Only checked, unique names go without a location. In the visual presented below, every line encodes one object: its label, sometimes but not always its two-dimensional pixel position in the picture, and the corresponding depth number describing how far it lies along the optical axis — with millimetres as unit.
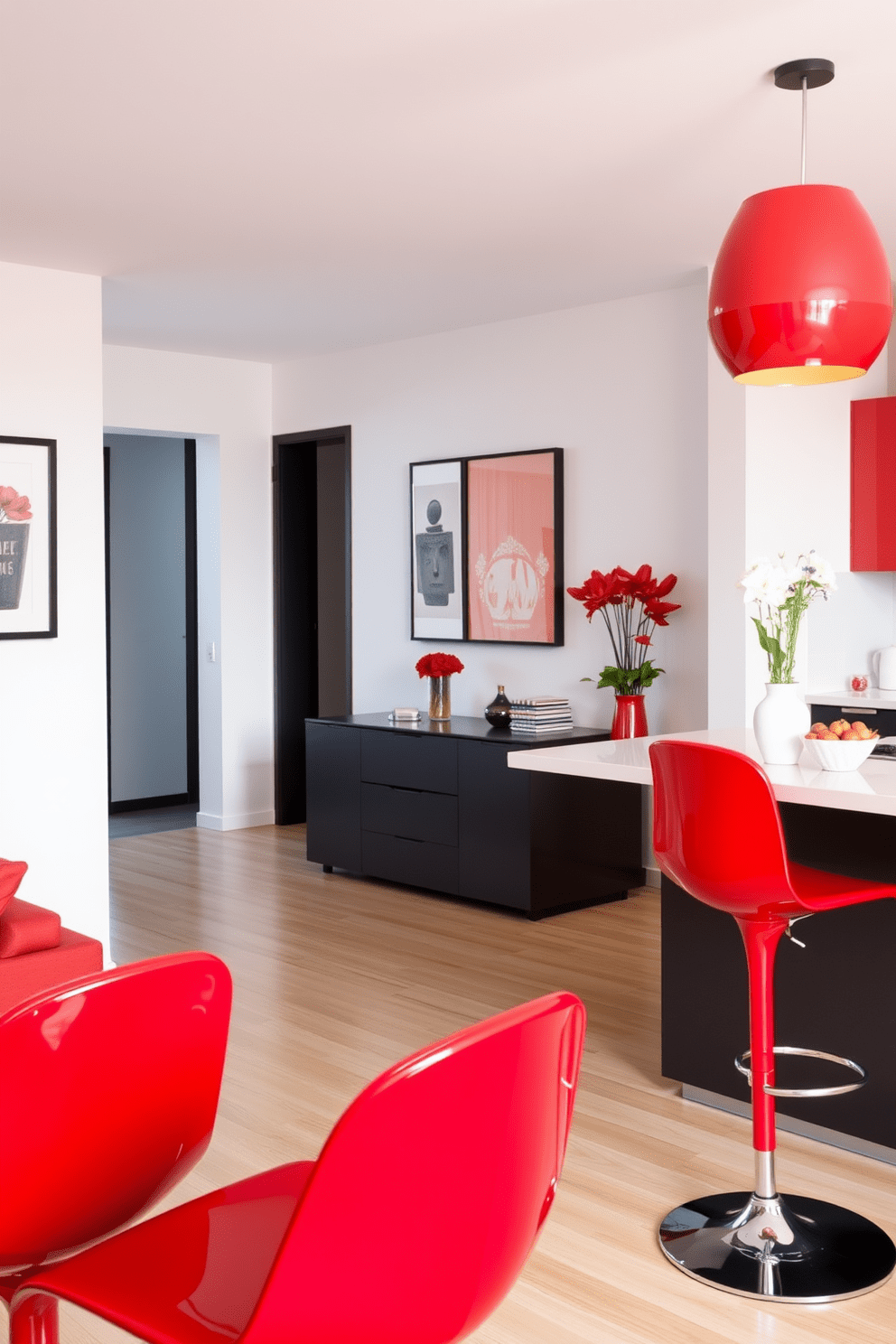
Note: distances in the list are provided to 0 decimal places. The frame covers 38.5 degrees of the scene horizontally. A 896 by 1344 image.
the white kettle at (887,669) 5535
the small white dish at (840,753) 2891
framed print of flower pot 4820
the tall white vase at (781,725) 3027
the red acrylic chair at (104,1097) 1474
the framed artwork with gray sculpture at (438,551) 6438
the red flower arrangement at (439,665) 6012
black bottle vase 5816
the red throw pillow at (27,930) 2891
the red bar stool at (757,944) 2441
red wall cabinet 5387
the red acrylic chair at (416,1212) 1195
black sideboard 5359
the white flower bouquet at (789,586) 2938
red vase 5406
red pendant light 2363
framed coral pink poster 5984
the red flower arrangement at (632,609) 5406
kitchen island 2926
